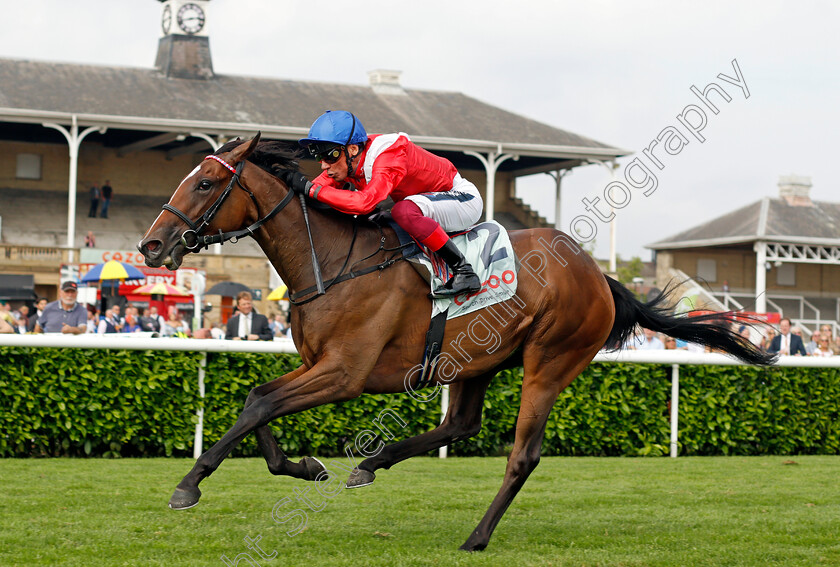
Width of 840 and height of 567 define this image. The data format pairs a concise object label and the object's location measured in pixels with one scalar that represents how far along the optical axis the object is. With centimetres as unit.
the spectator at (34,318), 1170
